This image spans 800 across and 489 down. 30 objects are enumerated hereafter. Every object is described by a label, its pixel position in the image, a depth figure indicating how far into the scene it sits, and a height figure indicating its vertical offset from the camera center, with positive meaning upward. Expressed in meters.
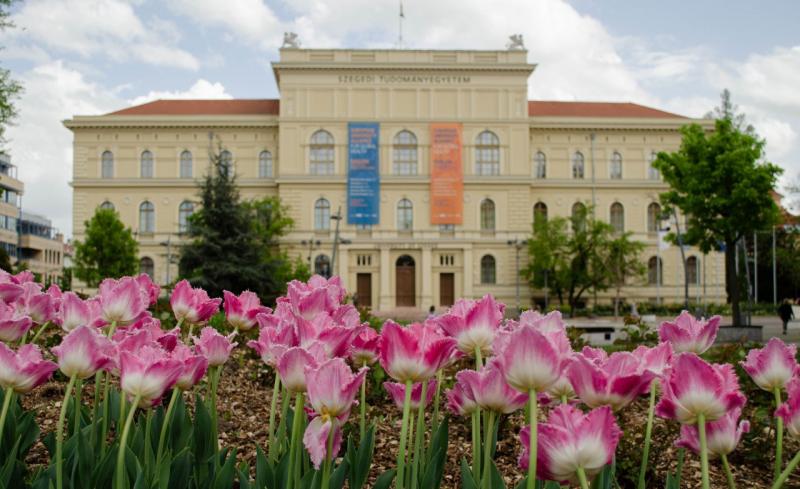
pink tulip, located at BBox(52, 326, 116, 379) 2.14 -0.24
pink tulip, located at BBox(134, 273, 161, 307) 3.37 -0.08
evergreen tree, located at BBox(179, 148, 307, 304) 26.48 +0.79
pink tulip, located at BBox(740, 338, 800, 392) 2.00 -0.27
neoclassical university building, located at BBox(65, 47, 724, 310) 45.47 +6.18
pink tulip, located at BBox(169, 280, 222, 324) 3.12 -0.15
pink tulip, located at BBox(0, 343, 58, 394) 2.17 -0.30
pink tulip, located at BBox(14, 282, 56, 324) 2.95 -0.14
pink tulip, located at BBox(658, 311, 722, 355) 2.30 -0.20
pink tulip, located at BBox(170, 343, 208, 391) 2.26 -0.30
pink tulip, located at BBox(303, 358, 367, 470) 1.85 -0.31
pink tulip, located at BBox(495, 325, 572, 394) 1.67 -0.21
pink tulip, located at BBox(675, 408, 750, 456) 1.88 -0.43
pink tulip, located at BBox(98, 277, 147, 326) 2.75 -0.12
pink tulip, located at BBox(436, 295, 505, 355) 2.16 -0.16
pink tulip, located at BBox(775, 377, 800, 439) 1.83 -0.36
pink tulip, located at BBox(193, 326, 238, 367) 2.58 -0.27
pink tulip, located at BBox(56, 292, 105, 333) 2.64 -0.16
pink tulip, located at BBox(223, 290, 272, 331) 2.96 -0.17
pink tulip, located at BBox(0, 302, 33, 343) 2.61 -0.20
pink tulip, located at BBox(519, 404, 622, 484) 1.56 -0.37
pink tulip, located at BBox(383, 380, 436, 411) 2.38 -0.40
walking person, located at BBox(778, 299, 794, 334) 24.72 -1.45
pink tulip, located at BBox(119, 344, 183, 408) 2.04 -0.30
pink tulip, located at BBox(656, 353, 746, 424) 1.72 -0.29
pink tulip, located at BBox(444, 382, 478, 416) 2.18 -0.40
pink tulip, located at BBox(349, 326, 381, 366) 2.39 -0.25
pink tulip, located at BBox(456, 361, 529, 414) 1.93 -0.32
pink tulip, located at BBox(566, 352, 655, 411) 1.74 -0.27
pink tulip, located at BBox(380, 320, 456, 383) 1.92 -0.21
